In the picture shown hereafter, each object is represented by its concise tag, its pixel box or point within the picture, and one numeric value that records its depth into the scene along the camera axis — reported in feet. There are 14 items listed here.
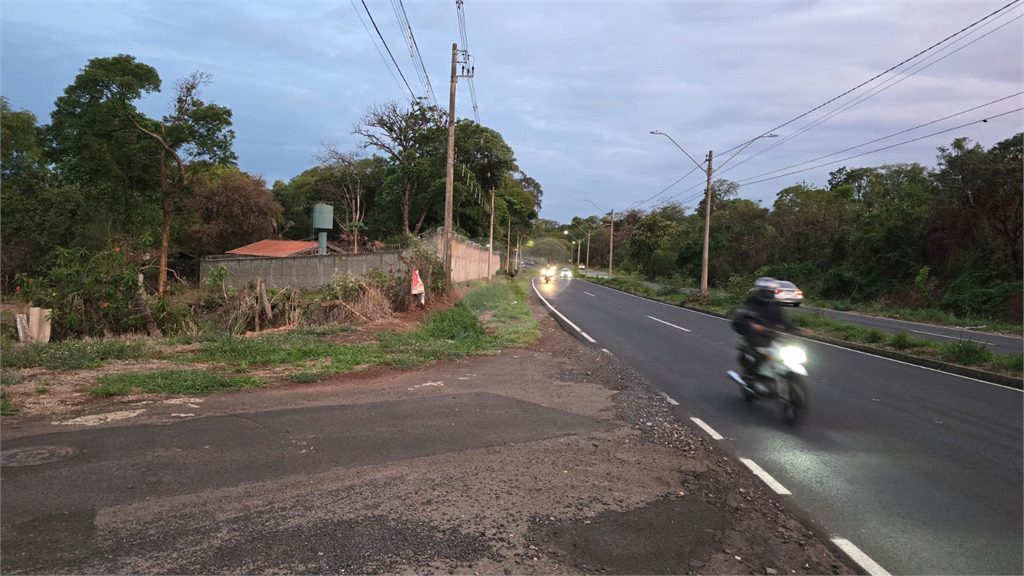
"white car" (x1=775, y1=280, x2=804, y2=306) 92.63
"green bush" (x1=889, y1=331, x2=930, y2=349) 44.88
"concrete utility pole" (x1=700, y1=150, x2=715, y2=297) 91.03
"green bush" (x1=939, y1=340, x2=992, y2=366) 38.40
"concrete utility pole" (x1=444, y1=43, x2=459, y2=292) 67.46
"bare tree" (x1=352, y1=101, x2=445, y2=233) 156.35
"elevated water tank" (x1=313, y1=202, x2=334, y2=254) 111.55
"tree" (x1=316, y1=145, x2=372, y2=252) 183.11
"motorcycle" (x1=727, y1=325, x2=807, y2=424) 23.88
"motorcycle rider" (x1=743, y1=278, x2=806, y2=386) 25.63
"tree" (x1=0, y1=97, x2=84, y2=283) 116.78
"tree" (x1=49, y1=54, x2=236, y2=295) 97.81
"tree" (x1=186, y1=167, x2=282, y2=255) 150.10
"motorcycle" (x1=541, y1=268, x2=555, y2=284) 194.29
